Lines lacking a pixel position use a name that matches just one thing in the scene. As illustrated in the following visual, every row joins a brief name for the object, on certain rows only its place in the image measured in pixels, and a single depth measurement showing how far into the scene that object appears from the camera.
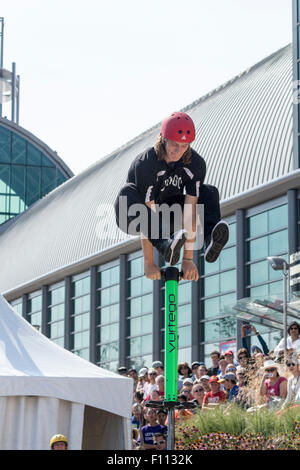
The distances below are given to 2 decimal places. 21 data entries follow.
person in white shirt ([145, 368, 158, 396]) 17.20
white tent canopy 11.59
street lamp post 18.14
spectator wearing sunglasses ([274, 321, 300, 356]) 15.41
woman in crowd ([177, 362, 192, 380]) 17.64
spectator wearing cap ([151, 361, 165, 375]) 17.88
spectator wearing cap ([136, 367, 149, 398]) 17.78
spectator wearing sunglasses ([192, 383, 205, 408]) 14.95
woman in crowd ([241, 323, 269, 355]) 17.19
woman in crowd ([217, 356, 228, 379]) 16.44
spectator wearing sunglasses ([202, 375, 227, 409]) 14.45
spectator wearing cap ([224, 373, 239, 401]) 14.68
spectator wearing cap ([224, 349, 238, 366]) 16.69
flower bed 11.58
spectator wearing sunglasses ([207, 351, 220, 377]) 17.33
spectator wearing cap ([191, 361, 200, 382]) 17.38
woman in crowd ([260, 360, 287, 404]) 13.52
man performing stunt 6.66
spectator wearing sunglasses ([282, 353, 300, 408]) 12.91
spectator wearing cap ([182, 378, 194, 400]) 15.44
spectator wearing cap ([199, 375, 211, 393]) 15.48
